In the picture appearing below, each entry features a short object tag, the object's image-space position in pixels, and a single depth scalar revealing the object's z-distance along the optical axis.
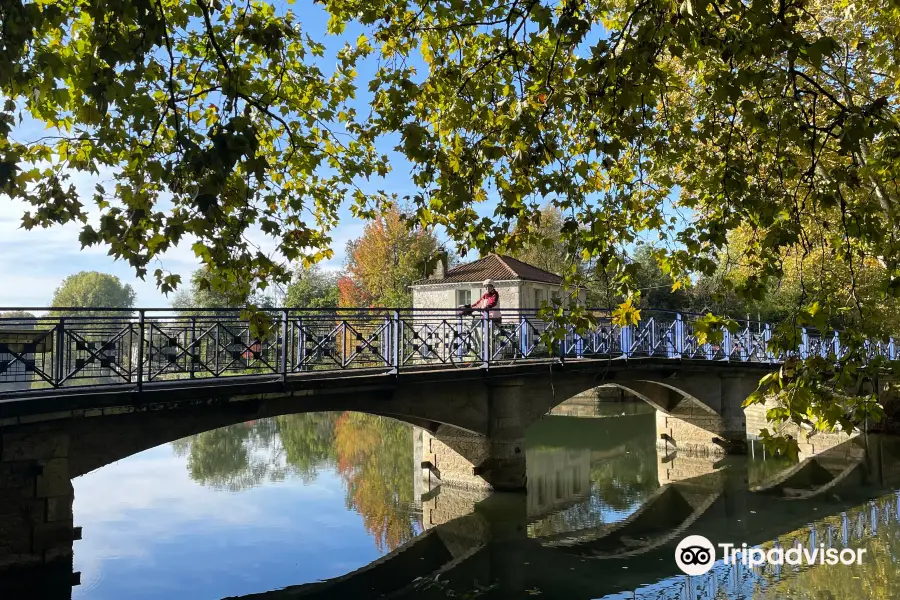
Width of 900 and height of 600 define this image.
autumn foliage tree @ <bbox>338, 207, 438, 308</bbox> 37.72
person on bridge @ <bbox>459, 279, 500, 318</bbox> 13.70
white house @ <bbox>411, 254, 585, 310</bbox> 28.09
